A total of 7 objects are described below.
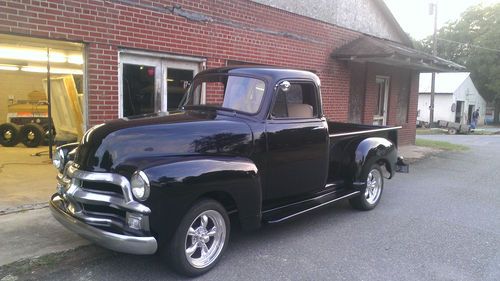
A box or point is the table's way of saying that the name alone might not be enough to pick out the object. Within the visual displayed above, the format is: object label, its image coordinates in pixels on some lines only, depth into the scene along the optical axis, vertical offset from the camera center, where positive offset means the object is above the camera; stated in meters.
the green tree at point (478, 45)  44.06 +7.09
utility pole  28.57 +6.18
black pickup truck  3.61 -0.67
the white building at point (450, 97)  42.06 +1.18
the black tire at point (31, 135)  11.39 -1.10
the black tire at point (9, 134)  11.43 -1.12
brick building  6.36 +0.97
